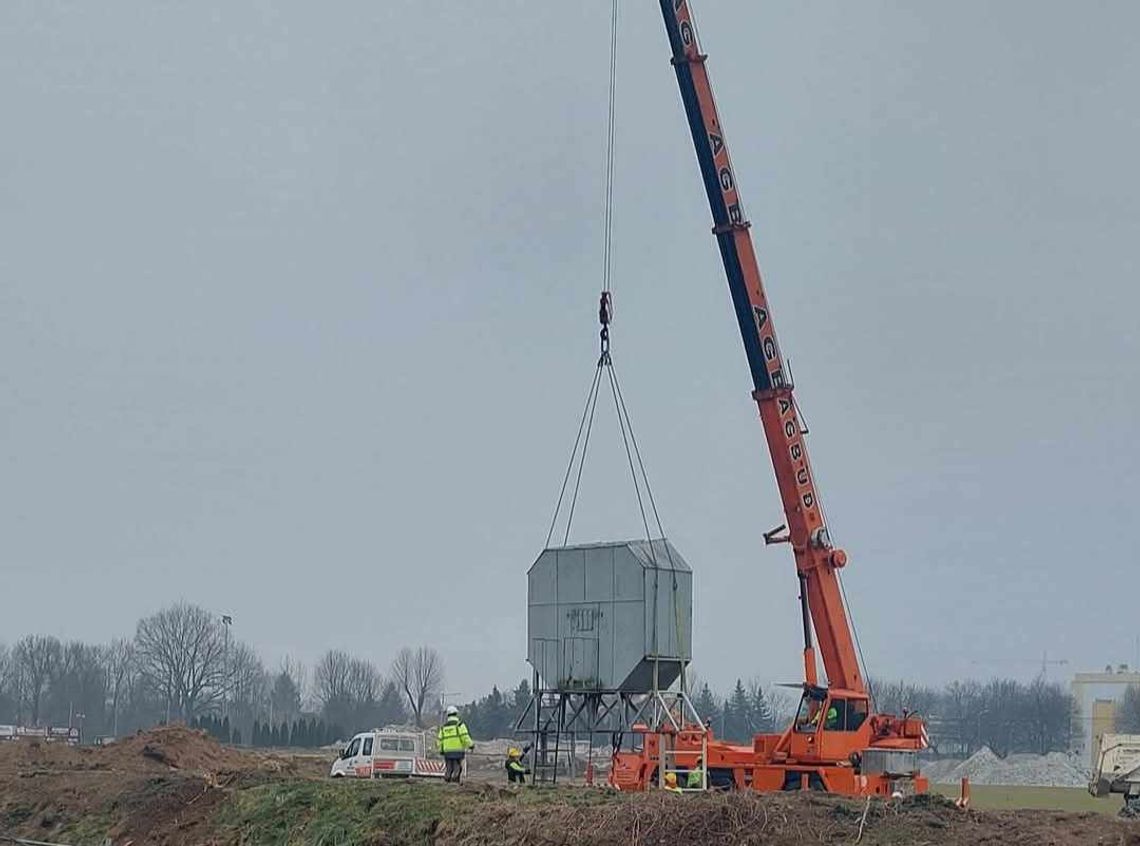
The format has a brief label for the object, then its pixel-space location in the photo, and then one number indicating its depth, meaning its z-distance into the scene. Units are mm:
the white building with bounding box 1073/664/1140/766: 160500
